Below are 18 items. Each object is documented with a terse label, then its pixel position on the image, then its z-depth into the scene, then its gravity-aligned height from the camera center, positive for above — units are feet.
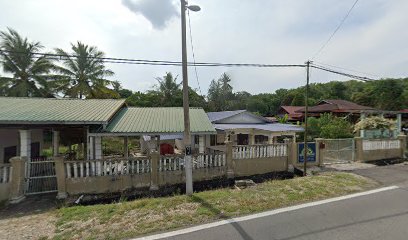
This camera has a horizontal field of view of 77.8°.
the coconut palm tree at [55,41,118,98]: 80.53 +13.74
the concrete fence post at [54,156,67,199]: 27.48 -6.15
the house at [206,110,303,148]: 54.60 -1.75
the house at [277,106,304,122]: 108.40 +3.23
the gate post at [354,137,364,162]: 44.57 -5.08
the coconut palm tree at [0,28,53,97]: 73.02 +14.97
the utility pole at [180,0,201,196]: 26.48 +0.79
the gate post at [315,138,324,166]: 41.42 -5.55
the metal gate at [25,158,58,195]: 28.86 -7.29
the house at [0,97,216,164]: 29.76 -0.15
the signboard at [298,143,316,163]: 39.75 -5.11
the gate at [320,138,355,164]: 43.86 -5.39
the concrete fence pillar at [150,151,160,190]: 30.60 -6.22
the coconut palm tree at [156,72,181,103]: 115.24 +14.61
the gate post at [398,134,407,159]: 48.62 -4.47
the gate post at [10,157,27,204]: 26.27 -6.28
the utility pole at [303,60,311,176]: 37.21 +1.58
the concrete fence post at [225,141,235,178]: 34.80 -5.37
